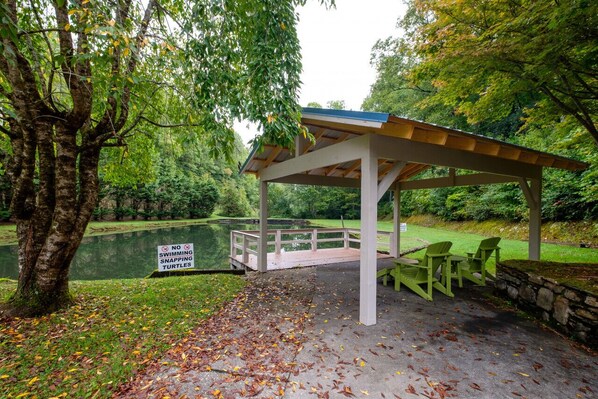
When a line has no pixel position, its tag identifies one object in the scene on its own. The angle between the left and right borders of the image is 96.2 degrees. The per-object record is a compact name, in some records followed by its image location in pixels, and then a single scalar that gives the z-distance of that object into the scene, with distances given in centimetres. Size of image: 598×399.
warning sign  571
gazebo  332
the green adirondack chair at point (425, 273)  430
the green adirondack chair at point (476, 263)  504
